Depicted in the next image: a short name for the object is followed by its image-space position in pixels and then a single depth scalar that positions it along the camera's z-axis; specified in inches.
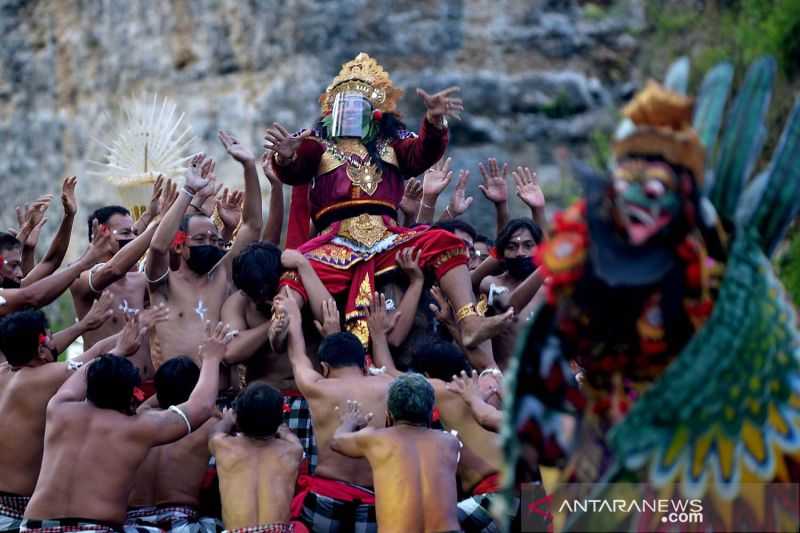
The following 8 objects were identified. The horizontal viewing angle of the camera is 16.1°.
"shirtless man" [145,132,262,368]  596.5
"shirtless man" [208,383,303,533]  502.9
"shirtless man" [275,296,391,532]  516.9
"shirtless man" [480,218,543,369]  619.3
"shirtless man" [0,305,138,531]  542.2
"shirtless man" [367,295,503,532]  524.8
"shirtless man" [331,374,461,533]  484.6
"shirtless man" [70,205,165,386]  601.0
